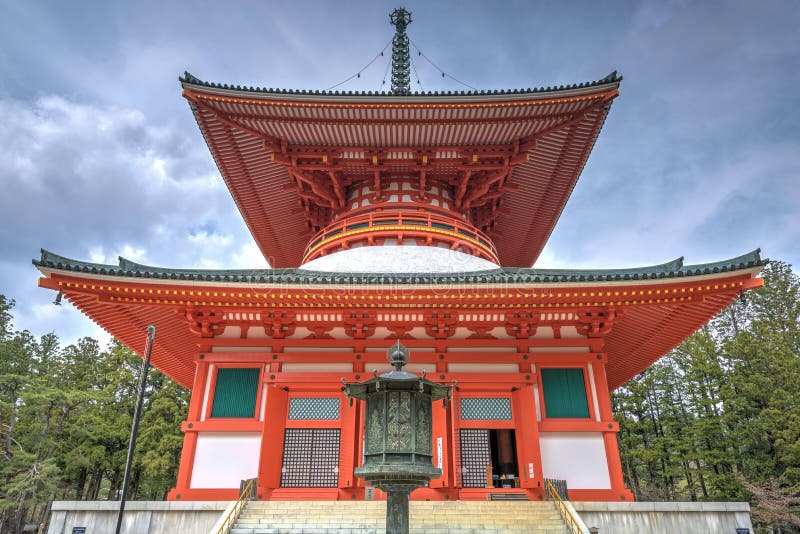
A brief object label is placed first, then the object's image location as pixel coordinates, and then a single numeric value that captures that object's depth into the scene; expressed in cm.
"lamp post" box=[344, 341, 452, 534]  645
